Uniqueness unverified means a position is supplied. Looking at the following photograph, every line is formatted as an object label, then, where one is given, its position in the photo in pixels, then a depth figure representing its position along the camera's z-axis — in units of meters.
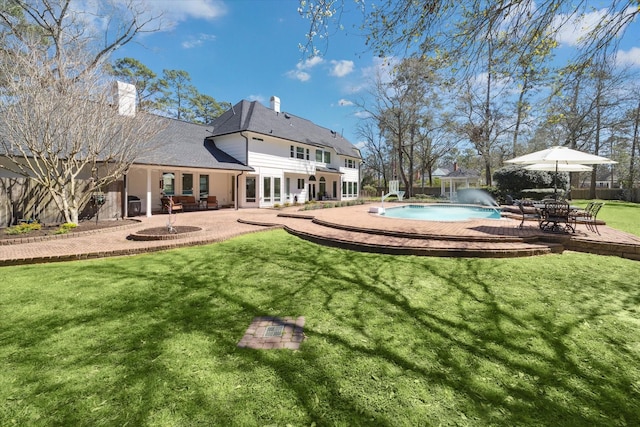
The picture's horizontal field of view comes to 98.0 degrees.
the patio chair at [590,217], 8.34
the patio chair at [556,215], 7.84
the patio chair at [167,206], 16.42
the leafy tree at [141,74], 27.45
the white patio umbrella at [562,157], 8.75
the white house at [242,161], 16.94
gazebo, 28.11
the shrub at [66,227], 9.21
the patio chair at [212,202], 19.12
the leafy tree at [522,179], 21.06
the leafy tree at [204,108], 35.61
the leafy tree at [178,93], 32.78
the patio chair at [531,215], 11.13
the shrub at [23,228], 8.80
